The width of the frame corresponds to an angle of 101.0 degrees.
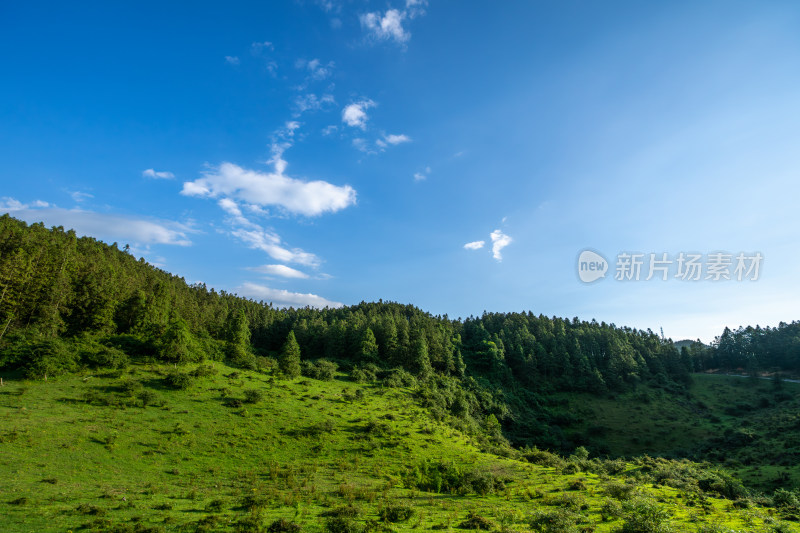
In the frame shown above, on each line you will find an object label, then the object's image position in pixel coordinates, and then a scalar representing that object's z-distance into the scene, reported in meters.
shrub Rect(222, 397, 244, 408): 57.53
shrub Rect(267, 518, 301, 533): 23.12
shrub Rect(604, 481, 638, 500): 36.27
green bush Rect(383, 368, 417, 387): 90.22
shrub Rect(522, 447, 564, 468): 60.25
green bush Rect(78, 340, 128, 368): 58.47
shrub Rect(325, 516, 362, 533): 23.08
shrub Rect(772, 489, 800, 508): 35.88
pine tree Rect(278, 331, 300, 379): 81.88
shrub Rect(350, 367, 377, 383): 89.62
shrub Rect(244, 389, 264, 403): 59.84
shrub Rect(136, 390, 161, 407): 51.78
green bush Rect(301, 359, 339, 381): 85.94
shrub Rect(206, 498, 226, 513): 26.80
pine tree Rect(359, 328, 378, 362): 106.31
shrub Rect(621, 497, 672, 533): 23.44
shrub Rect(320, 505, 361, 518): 26.88
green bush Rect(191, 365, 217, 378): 64.38
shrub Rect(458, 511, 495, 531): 26.06
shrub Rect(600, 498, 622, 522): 29.40
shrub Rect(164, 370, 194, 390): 58.56
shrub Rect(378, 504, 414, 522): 27.02
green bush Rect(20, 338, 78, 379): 51.38
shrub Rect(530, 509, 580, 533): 24.06
